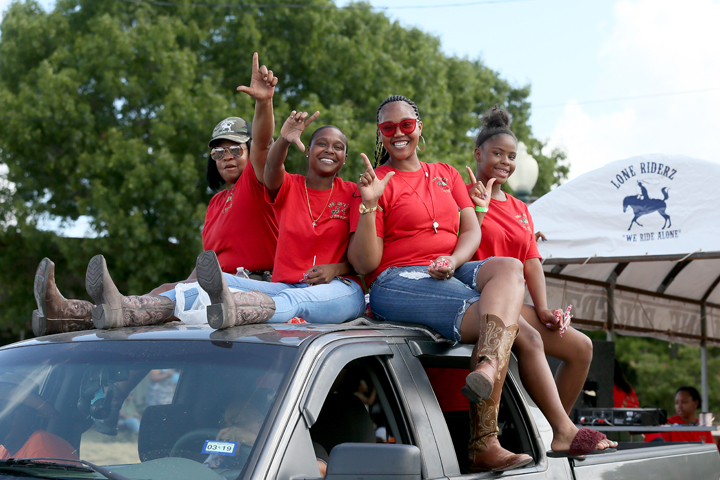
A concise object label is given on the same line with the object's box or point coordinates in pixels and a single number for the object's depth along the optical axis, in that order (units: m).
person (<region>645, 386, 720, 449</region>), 9.88
